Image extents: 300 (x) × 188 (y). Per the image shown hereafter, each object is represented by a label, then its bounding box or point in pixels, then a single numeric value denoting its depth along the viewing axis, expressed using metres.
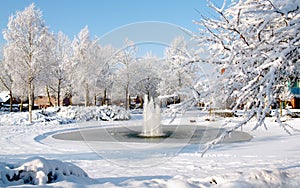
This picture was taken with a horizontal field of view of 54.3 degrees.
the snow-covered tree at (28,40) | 20.75
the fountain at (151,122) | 14.57
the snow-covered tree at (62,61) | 31.62
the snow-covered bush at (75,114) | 22.06
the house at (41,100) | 53.08
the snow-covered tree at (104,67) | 32.85
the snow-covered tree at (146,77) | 39.35
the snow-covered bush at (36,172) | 4.43
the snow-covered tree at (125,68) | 35.77
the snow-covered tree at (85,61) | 31.09
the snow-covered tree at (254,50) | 3.60
